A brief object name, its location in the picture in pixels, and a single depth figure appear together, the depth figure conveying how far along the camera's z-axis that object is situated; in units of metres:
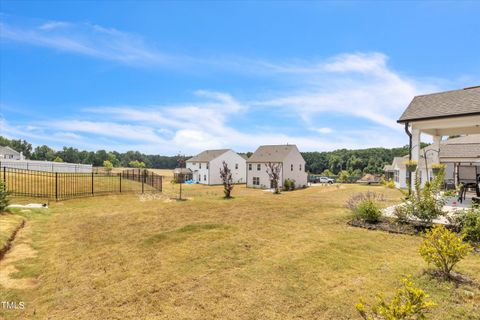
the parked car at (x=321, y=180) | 48.96
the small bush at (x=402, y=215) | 8.62
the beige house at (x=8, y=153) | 59.59
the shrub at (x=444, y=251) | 4.63
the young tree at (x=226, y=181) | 20.06
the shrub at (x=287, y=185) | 35.28
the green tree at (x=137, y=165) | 76.38
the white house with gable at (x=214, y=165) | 47.94
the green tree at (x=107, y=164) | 61.81
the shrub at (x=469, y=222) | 6.66
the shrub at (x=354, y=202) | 10.42
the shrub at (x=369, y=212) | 9.15
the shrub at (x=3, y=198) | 10.95
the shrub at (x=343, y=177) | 56.20
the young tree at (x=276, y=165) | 36.89
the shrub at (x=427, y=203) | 7.95
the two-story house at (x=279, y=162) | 38.94
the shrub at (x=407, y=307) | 3.01
